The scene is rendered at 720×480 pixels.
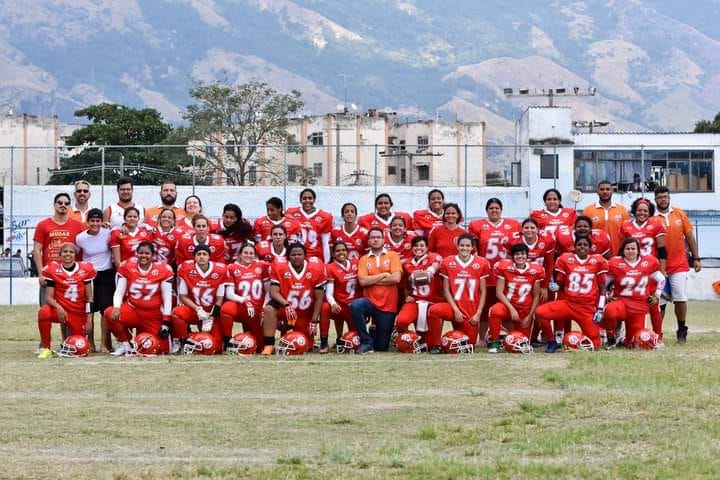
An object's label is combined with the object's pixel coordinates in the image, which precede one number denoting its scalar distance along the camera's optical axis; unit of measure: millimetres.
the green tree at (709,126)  80938
